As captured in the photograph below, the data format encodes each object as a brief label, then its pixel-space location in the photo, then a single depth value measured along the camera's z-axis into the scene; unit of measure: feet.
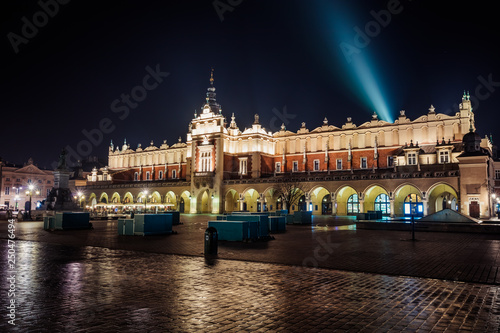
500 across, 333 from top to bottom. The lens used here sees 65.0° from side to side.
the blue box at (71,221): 82.33
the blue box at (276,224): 79.97
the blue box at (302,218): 107.73
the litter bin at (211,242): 44.14
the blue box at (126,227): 69.72
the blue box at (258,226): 59.41
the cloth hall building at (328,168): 142.72
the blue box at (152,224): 68.80
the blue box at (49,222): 83.30
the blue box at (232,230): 58.65
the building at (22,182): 295.89
